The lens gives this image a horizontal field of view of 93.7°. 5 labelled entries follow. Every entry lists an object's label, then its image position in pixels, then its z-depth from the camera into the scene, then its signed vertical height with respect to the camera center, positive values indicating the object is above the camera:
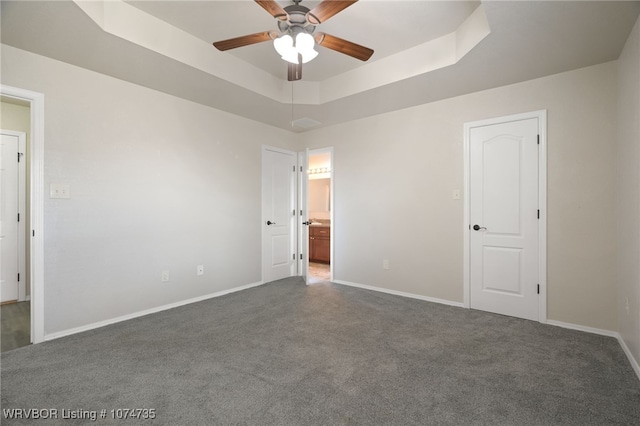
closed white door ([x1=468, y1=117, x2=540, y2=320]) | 3.08 -0.07
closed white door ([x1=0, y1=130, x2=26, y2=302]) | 3.73 -0.07
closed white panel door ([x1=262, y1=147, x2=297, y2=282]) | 4.66 -0.03
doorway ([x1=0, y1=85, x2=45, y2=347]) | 2.56 -0.02
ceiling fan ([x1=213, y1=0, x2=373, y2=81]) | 2.01 +1.29
